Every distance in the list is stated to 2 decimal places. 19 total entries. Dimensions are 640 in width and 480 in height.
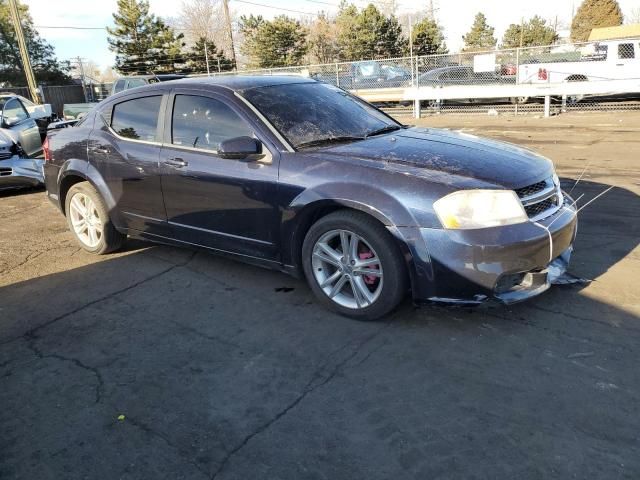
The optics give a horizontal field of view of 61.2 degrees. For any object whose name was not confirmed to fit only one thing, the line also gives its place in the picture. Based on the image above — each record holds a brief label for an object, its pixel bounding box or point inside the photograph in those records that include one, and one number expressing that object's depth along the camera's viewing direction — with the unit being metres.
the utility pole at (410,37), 39.59
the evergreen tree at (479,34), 58.66
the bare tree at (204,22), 51.44
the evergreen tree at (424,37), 42.84
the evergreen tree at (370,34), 40.53
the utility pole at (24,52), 23.97
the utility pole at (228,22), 36.38
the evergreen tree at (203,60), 42.47
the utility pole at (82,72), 28.92
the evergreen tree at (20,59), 39.25
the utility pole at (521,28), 54.67
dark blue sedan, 3.33
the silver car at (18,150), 8.79
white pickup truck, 17.20
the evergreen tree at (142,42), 41.19
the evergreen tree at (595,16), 54.06
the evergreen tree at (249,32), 43.44
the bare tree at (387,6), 44.38
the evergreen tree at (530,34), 58.28
